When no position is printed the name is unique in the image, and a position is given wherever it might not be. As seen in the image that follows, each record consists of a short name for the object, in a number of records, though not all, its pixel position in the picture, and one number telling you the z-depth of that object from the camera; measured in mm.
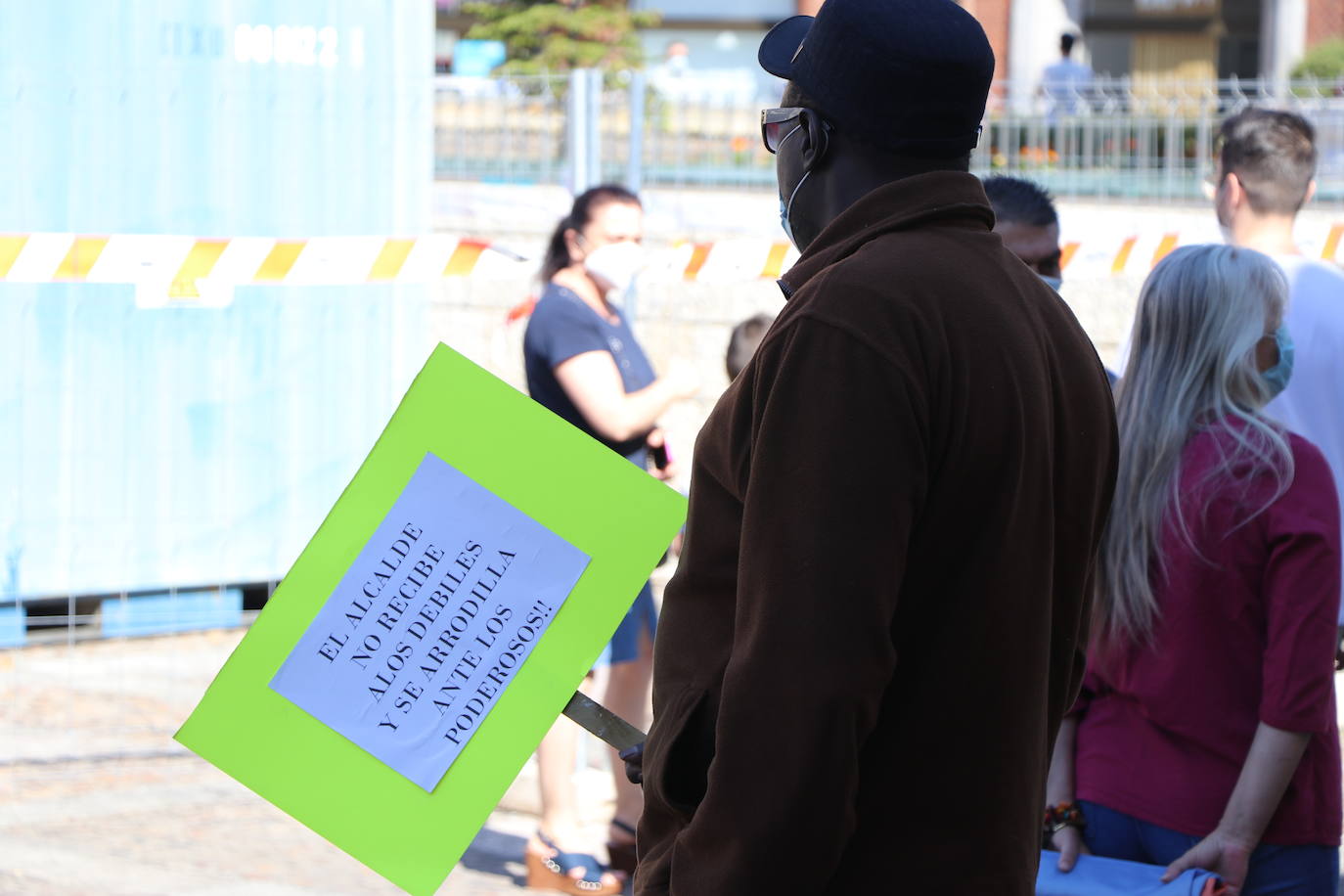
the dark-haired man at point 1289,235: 8016
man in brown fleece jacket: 3215
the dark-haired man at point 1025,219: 7797
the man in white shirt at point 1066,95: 17058
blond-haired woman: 5395
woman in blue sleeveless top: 9484
